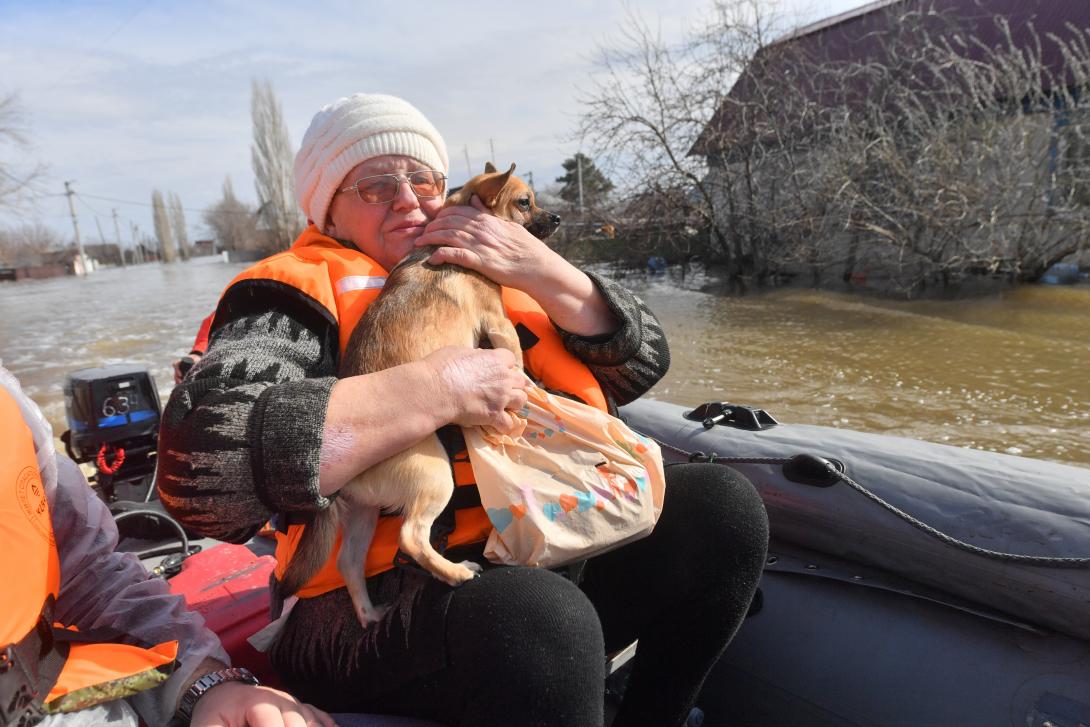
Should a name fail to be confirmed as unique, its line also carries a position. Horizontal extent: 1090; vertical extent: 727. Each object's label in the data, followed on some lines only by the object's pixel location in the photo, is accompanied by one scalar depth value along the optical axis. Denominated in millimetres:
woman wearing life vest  1271
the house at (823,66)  13688
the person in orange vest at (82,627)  1062
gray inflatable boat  1635
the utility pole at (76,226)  53441
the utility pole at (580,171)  15875
